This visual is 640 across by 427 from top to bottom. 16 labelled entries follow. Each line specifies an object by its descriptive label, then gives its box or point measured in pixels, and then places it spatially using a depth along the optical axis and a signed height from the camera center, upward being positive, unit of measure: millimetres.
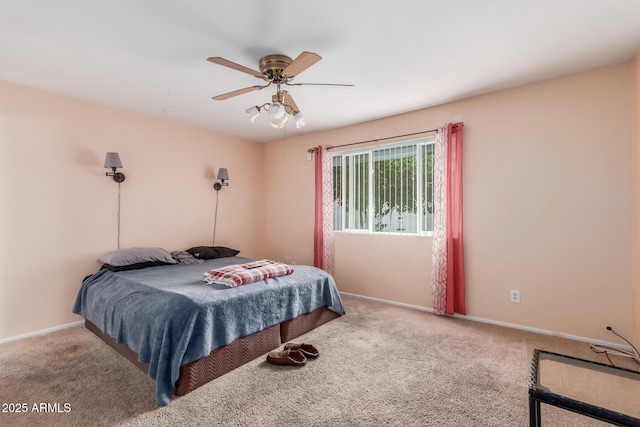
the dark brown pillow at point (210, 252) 4059 -449
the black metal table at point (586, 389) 1214 -756
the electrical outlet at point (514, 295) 3078 -768
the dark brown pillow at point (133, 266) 3170 -516
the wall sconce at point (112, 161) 3340 +634
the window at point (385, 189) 3732 +418
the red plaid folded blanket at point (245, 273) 2613 -497
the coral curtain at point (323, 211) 4469 +128
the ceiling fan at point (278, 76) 2166 +1085
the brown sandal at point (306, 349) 2457 -1074
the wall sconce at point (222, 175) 4535 +659
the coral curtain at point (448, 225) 3371 -56
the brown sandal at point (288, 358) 2324 -1080
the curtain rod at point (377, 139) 3674 +1080
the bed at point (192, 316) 1981 -772
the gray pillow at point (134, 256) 3232 -423
